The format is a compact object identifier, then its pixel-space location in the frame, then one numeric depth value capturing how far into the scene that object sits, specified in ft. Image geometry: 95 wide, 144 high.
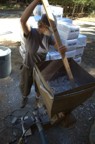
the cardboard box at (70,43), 15.72
